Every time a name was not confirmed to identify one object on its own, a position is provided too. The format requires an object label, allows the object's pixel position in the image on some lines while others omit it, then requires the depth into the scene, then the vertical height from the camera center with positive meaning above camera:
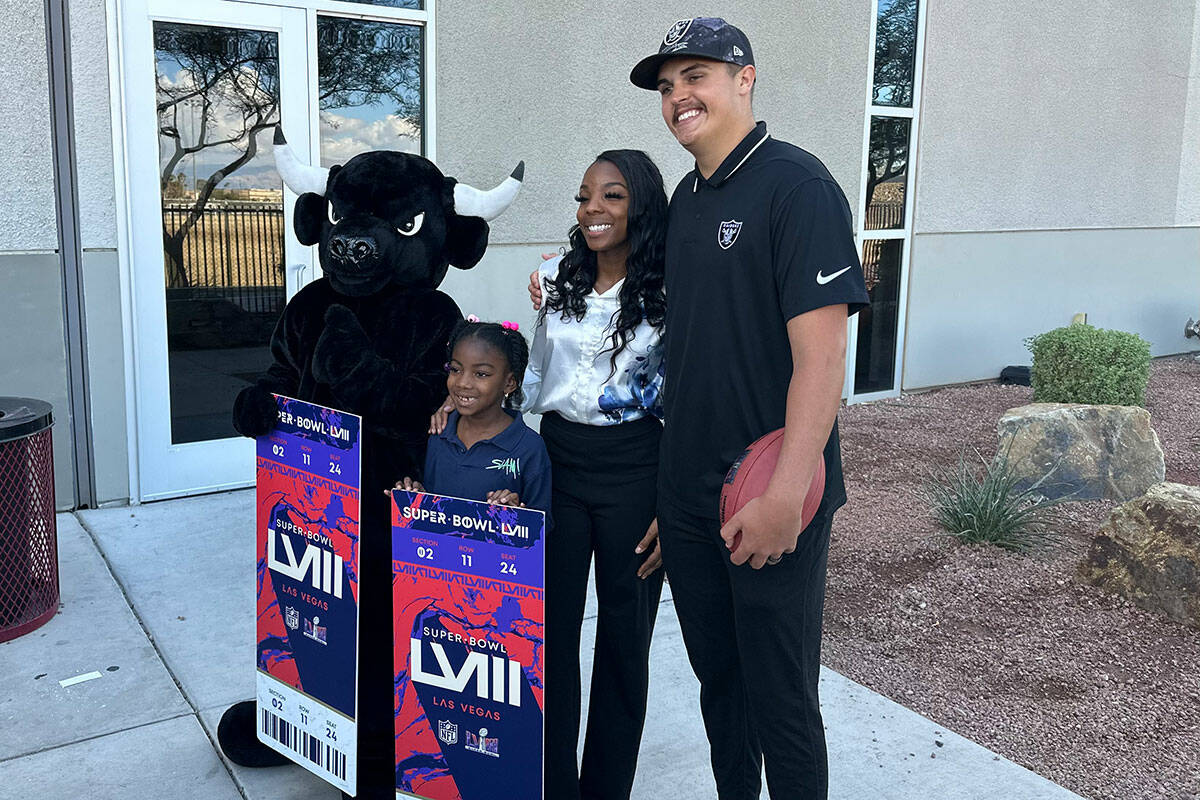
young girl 2.41 -0.48
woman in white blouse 2.41 -0.48
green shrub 7.44 -0.88
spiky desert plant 5.26 -1.41
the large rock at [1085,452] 6.18 -1.24
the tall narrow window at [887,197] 8.62 +0.38
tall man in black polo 1.97 -0.26
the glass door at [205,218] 5.23 +0.05
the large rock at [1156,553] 4.38 -1.33
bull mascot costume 2.53 -0.25
